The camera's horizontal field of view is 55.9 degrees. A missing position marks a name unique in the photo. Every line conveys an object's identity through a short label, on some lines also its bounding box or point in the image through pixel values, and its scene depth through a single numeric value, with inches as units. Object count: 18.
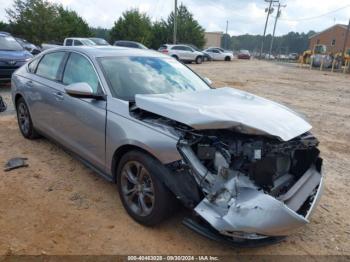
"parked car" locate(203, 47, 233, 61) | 1481.4
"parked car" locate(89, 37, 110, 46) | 916.8
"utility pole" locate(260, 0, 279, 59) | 2338.8
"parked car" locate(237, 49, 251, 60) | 2105.1
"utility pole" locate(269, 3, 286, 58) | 2390.5
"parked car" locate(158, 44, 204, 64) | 1184.2
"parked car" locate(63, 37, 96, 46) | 830.3
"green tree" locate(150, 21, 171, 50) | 1768.0
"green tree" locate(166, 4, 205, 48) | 1773.7
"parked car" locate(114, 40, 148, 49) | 960.9
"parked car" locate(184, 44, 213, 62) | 1387.2
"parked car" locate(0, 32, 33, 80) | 385.4
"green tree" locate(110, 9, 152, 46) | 1616.6
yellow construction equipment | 1573.6
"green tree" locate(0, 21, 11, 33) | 1480.1
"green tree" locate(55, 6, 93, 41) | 1509.6
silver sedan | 103.1
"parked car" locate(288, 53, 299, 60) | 2685.5
